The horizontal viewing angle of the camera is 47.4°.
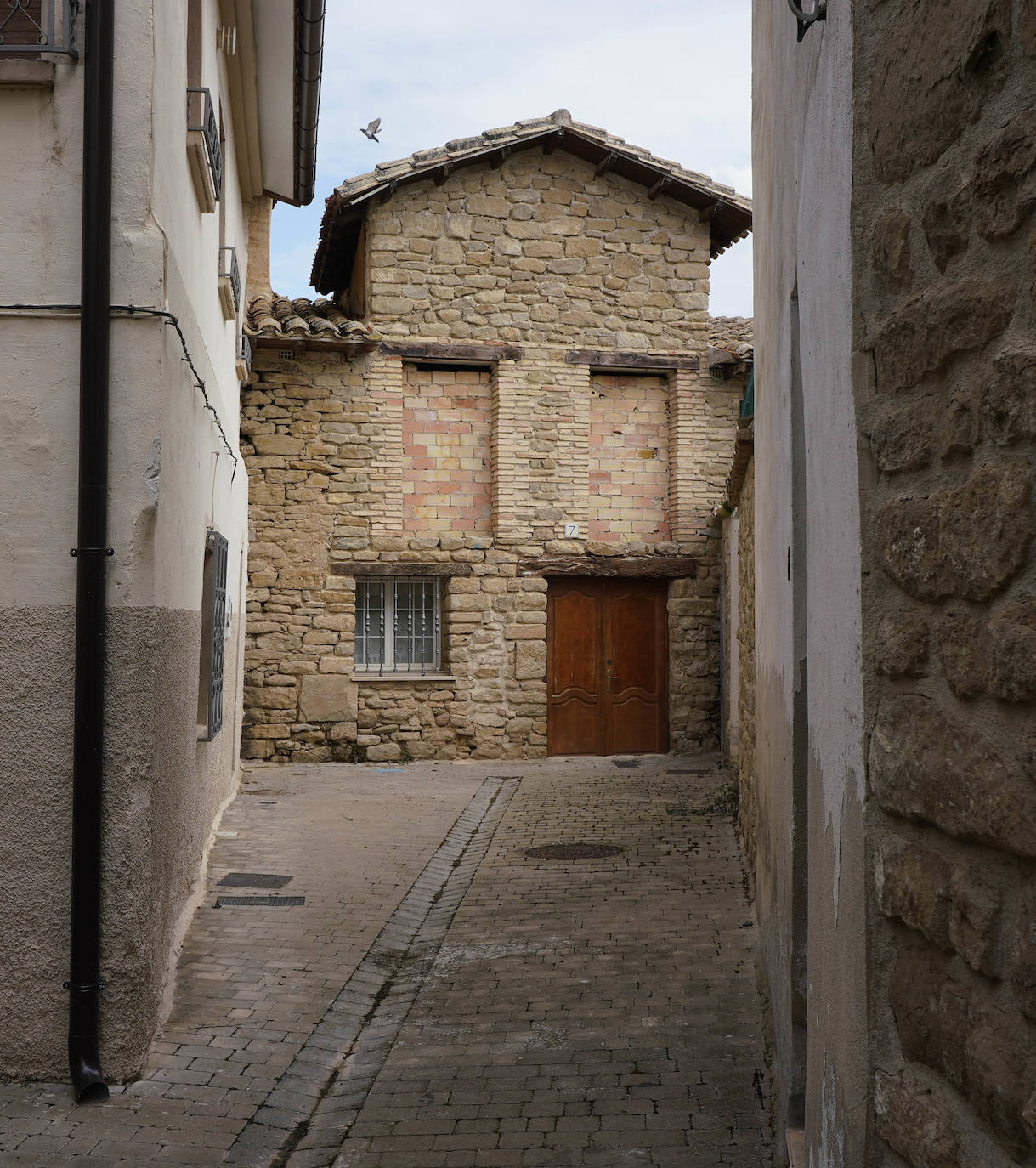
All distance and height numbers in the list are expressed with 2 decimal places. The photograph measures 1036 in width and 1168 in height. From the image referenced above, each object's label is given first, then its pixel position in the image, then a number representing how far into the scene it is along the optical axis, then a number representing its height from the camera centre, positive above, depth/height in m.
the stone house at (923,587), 1.52 +0.08
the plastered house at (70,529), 4.38 +0.42
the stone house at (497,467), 14.02 +2.12
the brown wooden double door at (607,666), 14.74 -0.36
